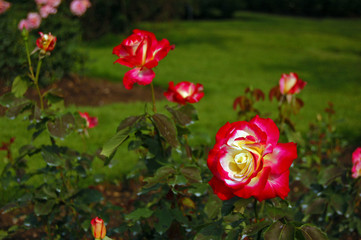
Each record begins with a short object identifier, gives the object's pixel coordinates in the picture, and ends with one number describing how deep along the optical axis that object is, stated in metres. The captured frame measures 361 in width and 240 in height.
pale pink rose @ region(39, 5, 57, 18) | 4.97
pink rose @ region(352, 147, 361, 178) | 1.89
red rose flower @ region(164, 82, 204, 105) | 1.83
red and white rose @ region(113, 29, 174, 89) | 1.47
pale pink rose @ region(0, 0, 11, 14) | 4.42
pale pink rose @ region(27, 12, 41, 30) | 4.40
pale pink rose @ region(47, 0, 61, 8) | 4.49
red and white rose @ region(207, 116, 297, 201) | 1.02
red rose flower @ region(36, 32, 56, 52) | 1.74
